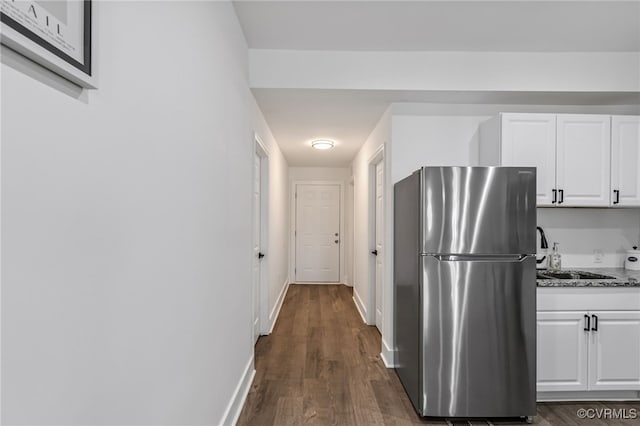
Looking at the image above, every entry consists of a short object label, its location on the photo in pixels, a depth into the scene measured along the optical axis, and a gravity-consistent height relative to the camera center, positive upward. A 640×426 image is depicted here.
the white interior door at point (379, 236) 4.15 -0.32
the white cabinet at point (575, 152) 2.82 +0.47
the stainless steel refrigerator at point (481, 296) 2.30 -0.55
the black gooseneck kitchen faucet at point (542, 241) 3.12 -0.26
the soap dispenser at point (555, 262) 3.07 -0.44
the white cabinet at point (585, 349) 2.56 -0.99
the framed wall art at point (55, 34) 0.62 +0.34
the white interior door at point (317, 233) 7.00 -0.46
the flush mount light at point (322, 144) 4.64 +0.88
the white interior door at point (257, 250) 3.90 -0.46
